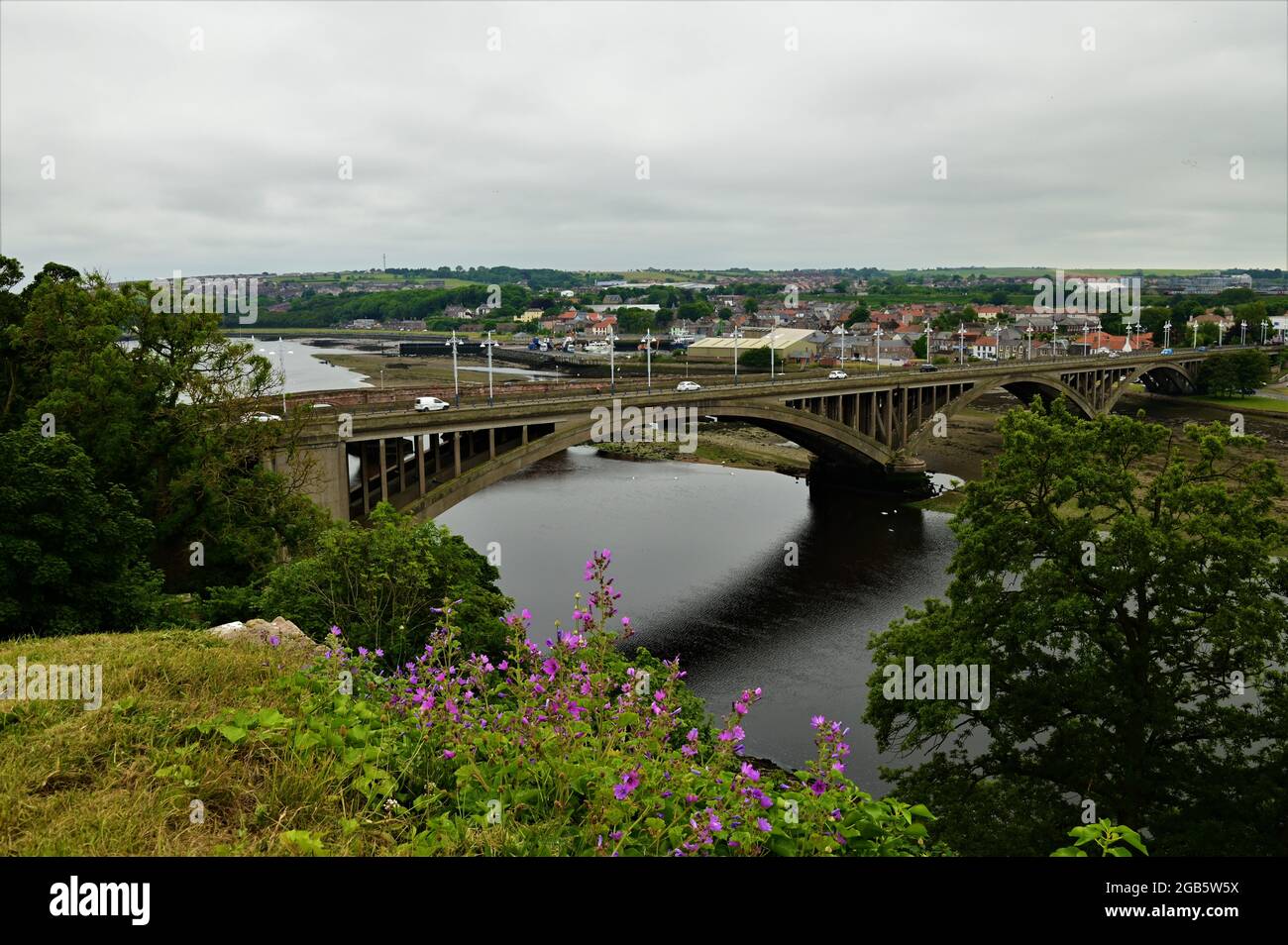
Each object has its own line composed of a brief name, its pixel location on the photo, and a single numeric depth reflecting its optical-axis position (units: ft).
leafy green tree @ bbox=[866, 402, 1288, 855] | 56.49
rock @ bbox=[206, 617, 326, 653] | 39.68
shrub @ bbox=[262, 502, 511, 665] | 71.77
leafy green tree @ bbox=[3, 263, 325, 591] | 85.81
